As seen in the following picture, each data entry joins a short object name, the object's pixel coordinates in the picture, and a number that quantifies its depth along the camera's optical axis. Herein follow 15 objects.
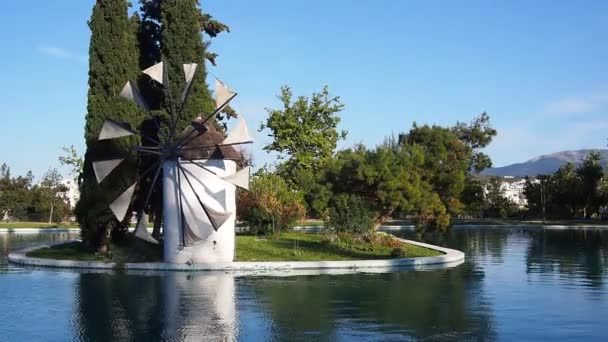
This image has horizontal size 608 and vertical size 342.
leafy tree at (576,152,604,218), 63.69
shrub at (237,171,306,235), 32.06
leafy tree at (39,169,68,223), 61.10
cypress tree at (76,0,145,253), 23.78
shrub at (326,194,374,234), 26.61
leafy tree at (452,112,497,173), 66.12
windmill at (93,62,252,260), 21.75
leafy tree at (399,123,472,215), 32.62
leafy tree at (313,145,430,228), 28.14
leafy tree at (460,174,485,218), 49.49
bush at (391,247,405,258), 25.03
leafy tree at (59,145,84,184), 53.38
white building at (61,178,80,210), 88.39
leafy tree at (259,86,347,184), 51.19
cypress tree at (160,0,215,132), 27.70
